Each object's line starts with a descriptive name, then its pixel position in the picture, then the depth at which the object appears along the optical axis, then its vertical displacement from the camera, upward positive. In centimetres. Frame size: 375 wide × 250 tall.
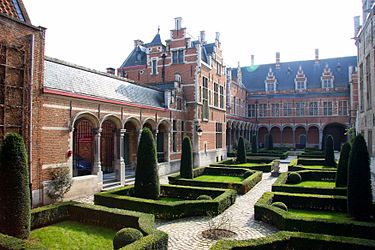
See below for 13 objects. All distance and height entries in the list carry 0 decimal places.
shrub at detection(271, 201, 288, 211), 1055 -261
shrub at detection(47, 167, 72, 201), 1212 -203
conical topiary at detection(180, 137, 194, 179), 1711 -167
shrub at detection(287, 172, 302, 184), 1716 -262
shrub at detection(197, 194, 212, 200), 1182 -259
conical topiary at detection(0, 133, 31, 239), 781 -152
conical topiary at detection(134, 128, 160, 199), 1207 -155
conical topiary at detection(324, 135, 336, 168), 2281 -161
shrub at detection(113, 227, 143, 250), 701 -251
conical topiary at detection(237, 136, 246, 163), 2541 -168
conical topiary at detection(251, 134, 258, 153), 3363 -124
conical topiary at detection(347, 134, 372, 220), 939 -169
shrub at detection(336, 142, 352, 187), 1433 -184
